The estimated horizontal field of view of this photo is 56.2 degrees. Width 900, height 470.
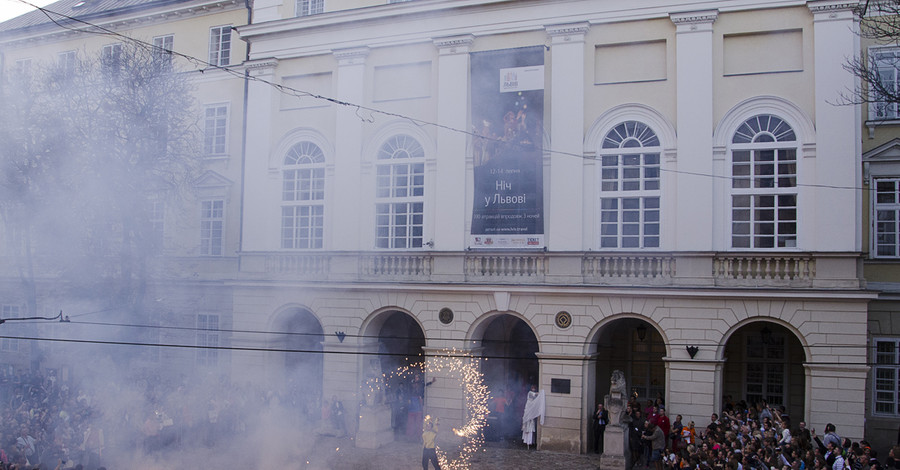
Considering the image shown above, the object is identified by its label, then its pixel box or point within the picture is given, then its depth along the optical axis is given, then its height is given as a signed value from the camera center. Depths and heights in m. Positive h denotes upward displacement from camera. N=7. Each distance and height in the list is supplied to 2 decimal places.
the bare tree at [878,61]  19.17 +5.10
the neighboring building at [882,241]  20.31 +0.78
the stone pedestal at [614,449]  19.47 -4.23
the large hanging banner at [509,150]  22.08 +3.03
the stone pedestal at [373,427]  21.86 -4.35
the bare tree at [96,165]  19.03 +2.20
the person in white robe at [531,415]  21.56 -3.85
